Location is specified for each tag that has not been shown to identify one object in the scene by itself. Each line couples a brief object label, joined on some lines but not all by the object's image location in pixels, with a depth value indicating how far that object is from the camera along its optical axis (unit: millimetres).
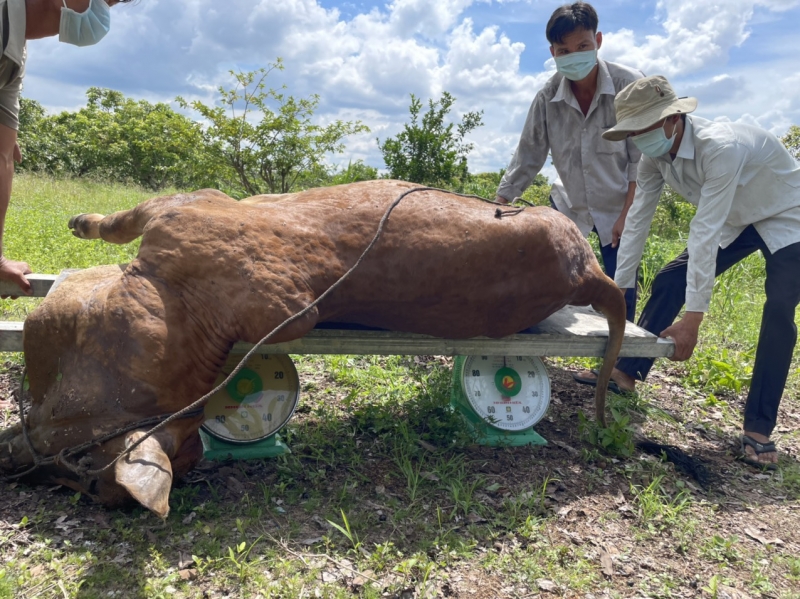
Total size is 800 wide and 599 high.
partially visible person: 2244
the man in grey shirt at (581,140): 3430
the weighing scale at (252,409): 2453
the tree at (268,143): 9406
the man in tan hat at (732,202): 2848
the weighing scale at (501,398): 2814
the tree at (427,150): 9789
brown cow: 1998
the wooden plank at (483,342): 2410
